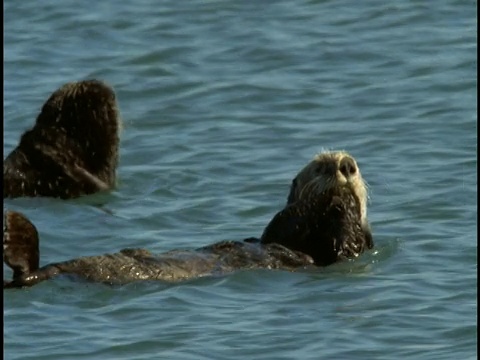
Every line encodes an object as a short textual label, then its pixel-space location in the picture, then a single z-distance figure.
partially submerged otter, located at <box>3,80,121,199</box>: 22.44
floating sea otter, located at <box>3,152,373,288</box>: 15.92
